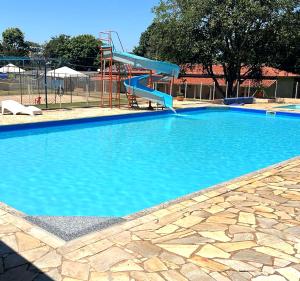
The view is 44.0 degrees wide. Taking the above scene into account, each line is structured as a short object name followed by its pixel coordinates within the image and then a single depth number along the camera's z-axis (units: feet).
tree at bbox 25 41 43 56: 282.34
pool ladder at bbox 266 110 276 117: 68.33
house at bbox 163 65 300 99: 103.66
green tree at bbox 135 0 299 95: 76.85
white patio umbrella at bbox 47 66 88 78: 87.66
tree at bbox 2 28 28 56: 264.93
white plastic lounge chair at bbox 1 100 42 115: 51.34
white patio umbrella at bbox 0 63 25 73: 94.71
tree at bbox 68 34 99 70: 232.12
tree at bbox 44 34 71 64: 241.06
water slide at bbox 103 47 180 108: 61.05
